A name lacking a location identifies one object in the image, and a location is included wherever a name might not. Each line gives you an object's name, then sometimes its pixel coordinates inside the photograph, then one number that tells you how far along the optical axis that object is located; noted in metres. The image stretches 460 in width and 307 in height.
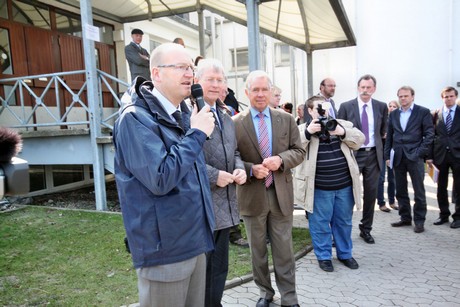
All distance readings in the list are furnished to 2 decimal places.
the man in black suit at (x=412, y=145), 5.45
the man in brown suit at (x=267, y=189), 3.20
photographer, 4.04
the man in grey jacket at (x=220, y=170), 2.69
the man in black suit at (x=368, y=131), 4.83
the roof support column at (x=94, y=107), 6.32
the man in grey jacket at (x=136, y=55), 7.27
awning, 8.01
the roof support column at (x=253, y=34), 5.70
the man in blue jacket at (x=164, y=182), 1.69
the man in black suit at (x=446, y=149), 5.73
